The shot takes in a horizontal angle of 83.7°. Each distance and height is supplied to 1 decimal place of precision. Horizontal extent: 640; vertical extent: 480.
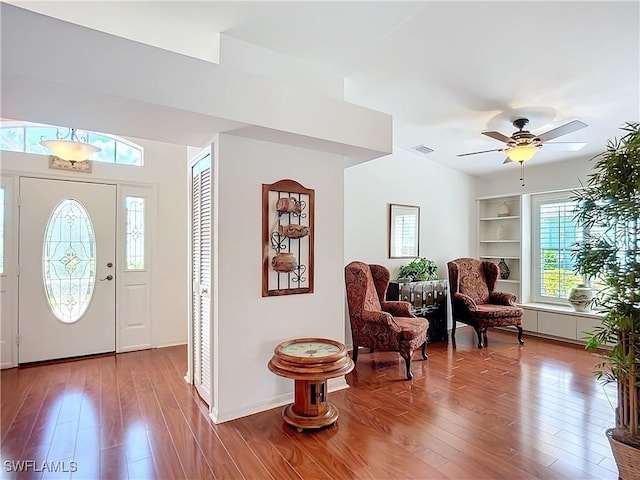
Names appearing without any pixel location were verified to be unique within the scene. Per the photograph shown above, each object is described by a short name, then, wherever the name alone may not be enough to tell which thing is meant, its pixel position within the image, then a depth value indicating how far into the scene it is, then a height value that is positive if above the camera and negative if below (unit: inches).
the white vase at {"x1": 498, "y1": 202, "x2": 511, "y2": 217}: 232.8 +22.4
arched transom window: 154.9 +47.3
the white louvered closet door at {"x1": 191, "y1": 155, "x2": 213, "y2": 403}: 117.3 -10.3
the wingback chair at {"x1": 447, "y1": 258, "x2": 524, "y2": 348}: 187.5 -30.7
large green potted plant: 78.7 -6.0
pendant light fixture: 129.0 +34.8
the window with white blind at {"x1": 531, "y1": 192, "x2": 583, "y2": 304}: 208.7 -0.5
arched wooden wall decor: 115.7 +1.9
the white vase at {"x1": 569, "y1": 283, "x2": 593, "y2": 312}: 193.8 -28.0
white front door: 155.3 -12.3
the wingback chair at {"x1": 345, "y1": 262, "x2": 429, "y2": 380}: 146.1 -32.6
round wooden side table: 99.9 -36.8
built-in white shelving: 223.5 +6.2
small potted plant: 197.6 -14.8
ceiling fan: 136.9 +40.6
